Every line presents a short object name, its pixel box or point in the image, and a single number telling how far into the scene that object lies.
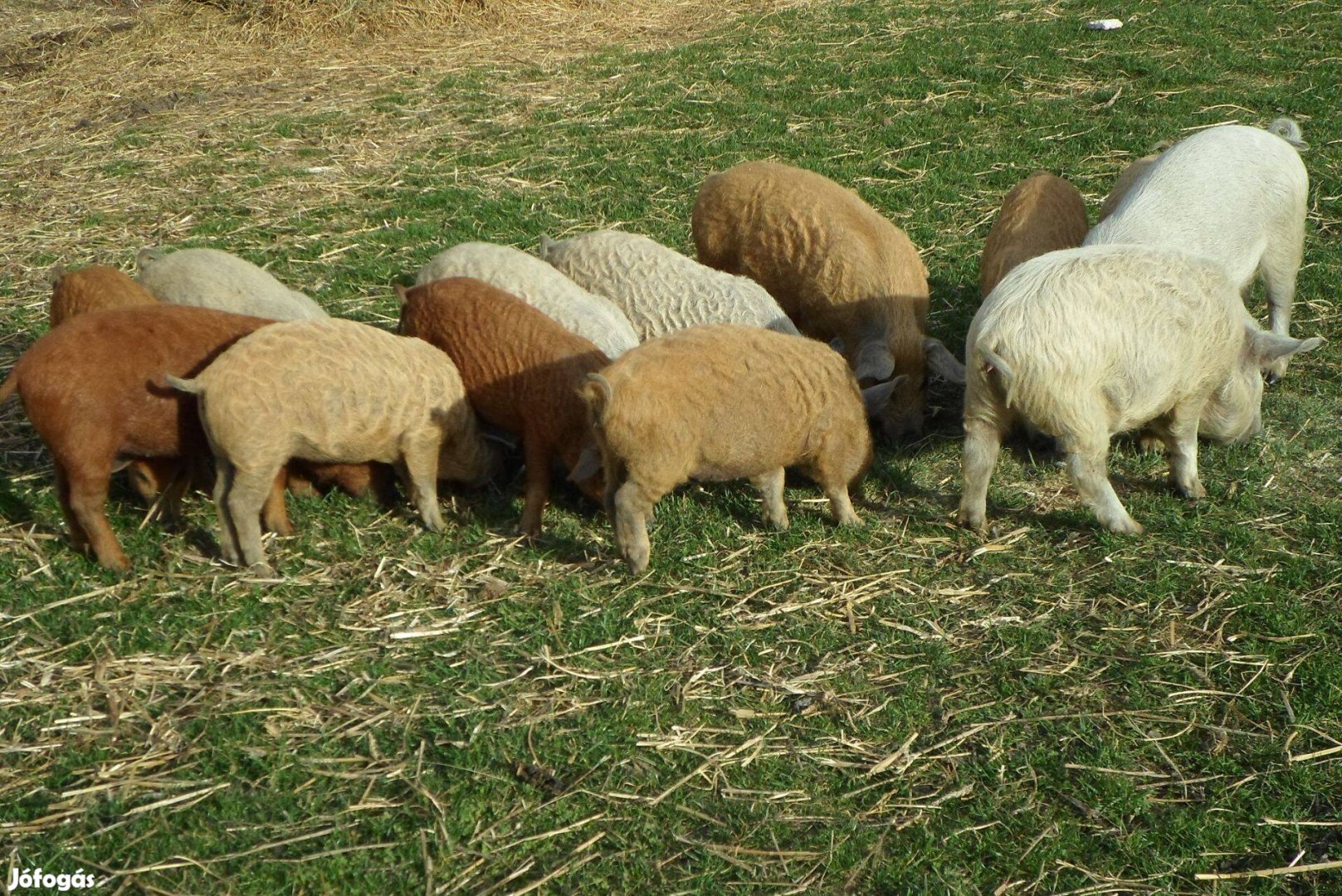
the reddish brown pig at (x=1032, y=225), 7.39
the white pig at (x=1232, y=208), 6.91
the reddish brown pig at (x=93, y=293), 6.26
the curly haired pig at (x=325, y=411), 5.25
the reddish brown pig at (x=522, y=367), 5.90
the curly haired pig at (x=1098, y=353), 5.45
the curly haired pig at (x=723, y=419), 5.29
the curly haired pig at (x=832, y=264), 7.05
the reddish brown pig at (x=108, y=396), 5.20
